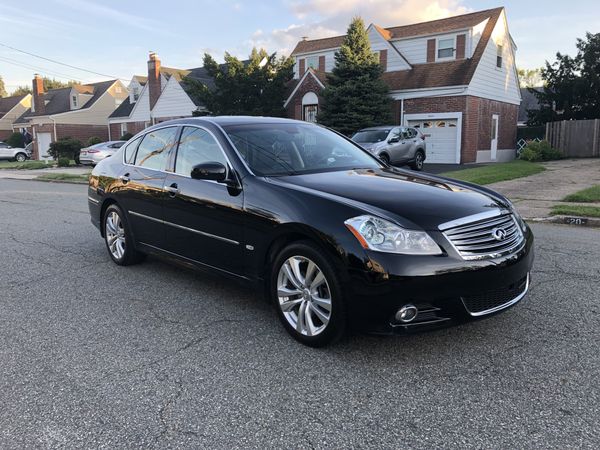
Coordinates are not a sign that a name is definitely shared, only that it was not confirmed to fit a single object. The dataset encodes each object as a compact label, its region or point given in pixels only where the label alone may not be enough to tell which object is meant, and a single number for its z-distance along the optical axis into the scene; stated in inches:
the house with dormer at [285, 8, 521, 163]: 935.7
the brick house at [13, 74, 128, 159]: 1777.8
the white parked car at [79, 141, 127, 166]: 1048.0
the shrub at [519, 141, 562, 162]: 955.3
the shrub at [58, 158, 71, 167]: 1140.5
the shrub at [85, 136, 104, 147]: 1460.4
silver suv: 644.1
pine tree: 918.4
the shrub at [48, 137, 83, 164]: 1298.0
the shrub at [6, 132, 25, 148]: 1955.0
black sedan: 126.8
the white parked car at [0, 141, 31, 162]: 1601.9
